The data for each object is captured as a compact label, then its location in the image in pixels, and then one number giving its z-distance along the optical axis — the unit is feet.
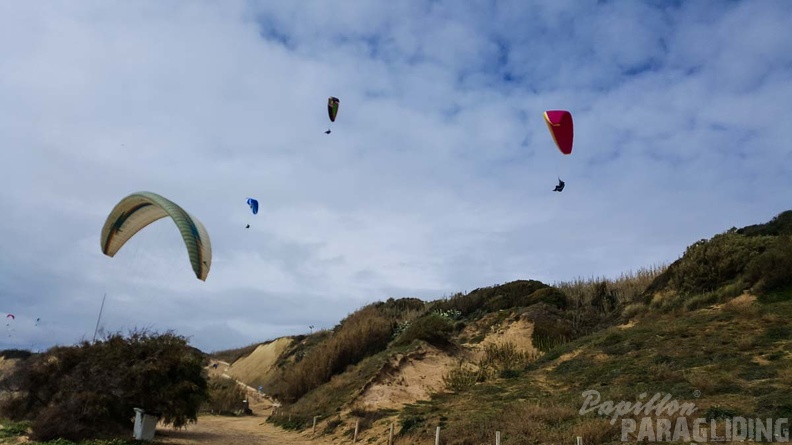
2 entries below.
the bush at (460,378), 57.82
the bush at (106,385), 41.60
